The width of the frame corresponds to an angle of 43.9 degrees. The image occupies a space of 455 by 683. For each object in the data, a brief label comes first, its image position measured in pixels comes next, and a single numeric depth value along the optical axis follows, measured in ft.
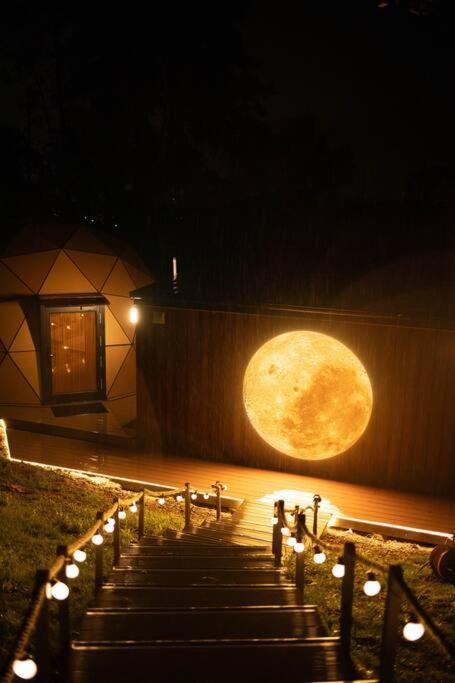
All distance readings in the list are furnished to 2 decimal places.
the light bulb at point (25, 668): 7.18
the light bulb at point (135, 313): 31.45
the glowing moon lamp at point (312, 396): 24.84
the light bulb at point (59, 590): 9.55
